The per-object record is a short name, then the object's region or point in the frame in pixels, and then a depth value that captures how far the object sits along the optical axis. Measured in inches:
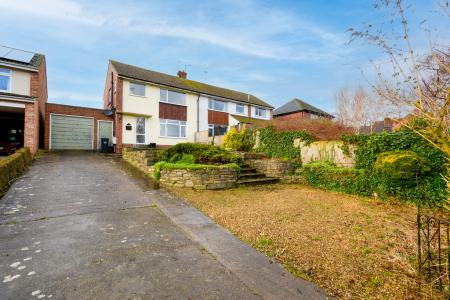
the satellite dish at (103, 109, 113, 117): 671.4
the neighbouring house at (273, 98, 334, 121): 1280.8
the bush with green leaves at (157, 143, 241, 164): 364.8
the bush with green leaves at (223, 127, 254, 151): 524.1
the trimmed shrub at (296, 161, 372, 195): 302.9
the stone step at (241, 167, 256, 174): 395.9
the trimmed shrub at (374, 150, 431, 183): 239.1
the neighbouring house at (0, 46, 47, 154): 459.8
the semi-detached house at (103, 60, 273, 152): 654.5
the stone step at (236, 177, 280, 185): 351.5
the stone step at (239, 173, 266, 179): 372.4
